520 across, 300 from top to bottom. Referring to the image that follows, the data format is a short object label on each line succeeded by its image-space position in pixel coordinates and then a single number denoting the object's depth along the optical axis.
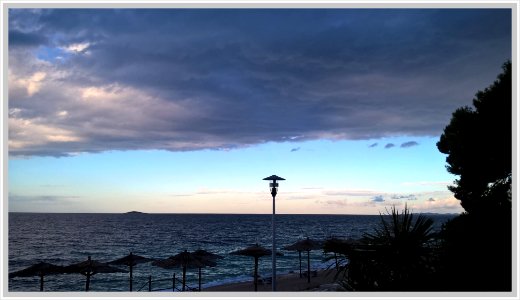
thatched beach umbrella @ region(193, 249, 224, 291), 19.66
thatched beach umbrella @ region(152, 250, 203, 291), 19.00
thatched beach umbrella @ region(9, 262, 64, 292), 18.02
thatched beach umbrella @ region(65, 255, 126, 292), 18.28
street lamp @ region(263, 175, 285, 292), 12.25
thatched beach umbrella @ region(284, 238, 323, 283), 25.77
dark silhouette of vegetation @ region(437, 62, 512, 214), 9.98
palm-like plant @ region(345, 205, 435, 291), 7.23
